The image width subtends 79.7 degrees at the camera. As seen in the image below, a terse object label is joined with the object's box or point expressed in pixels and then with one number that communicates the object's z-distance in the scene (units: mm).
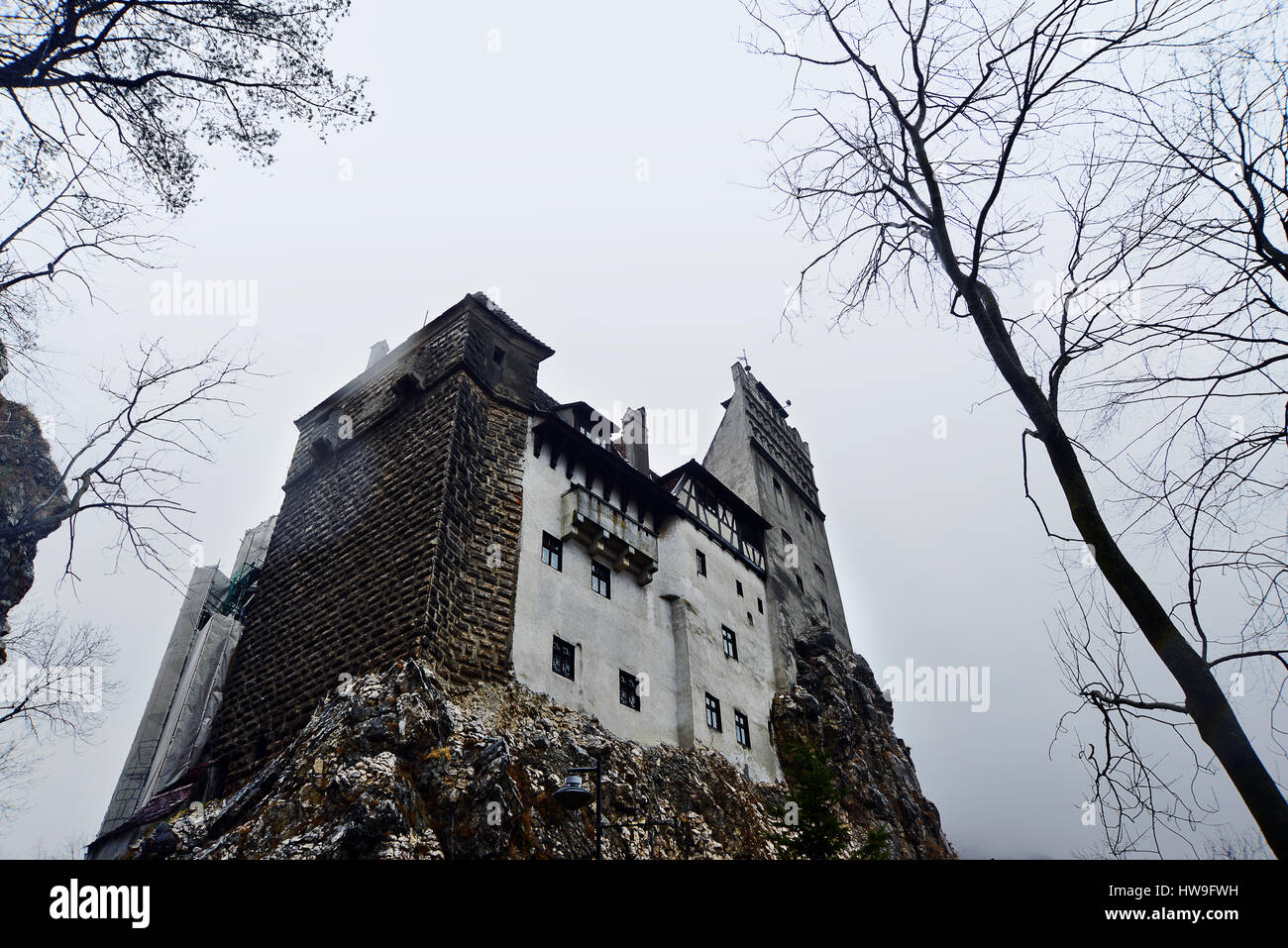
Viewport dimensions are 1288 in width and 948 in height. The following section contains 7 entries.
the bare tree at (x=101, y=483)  11531
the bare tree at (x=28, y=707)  17469
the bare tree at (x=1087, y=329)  5453
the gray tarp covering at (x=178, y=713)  20969
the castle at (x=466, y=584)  18922
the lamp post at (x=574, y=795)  11547
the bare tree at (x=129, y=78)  8094
